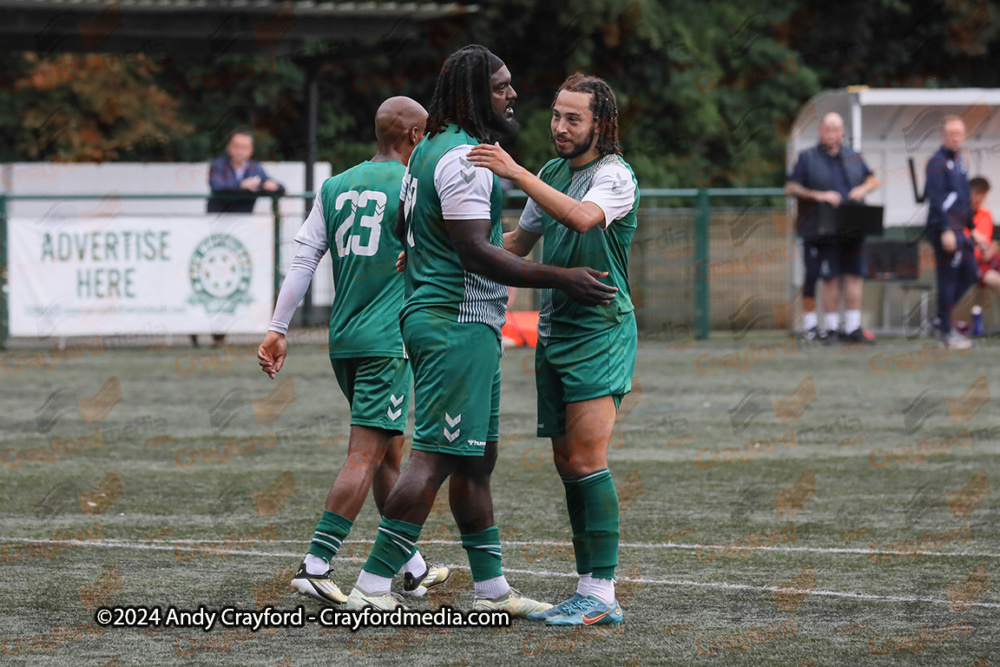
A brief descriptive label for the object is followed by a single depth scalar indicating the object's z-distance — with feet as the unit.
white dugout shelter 71.92
